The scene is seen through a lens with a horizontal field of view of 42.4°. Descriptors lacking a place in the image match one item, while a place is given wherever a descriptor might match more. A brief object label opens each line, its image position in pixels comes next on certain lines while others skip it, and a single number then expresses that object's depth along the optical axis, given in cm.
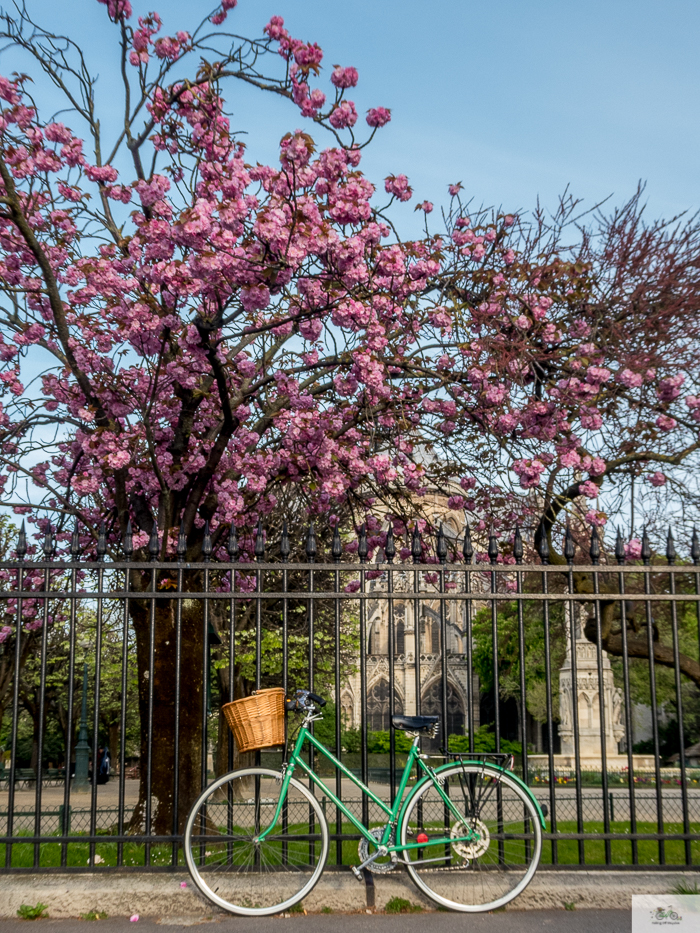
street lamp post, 3139
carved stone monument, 2833
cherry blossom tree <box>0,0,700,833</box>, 882
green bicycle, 570
